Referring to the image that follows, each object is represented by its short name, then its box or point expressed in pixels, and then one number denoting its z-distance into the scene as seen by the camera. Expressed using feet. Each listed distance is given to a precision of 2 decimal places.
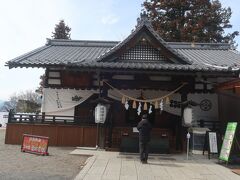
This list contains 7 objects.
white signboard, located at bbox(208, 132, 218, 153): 28.54
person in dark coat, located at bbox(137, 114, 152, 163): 25.27
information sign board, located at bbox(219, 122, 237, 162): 25.66
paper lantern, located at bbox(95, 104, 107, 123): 31.34
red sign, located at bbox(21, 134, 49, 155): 27.84
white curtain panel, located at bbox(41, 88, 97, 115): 36.63
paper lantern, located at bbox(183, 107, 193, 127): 31.46
